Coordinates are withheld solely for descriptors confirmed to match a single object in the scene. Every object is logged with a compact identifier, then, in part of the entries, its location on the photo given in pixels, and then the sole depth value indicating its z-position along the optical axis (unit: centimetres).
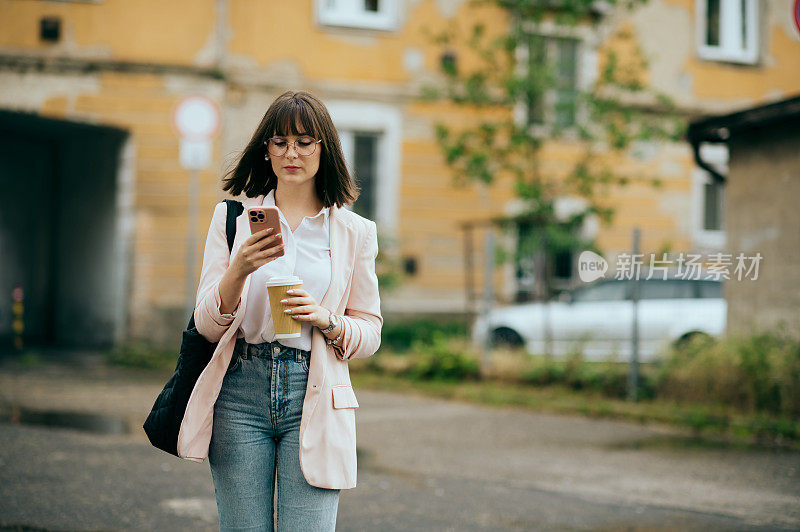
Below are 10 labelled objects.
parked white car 1135
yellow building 1641
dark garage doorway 1725
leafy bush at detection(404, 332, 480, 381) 1249
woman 303
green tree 1582
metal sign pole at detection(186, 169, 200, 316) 1271
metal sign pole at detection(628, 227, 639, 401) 1077
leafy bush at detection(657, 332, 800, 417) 952
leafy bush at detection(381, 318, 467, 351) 1669
